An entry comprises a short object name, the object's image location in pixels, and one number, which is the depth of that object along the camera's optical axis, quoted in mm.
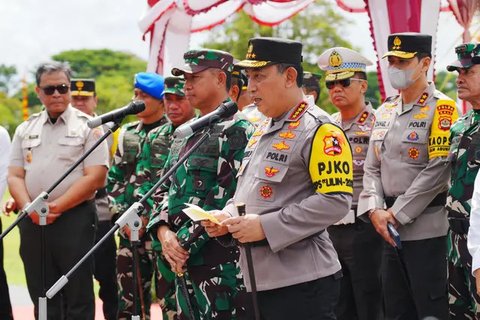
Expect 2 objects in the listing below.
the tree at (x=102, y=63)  74412
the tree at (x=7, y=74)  80000
